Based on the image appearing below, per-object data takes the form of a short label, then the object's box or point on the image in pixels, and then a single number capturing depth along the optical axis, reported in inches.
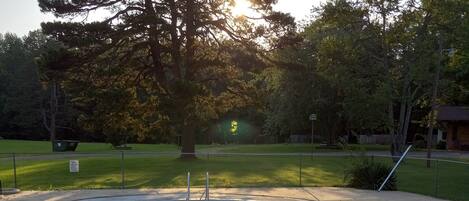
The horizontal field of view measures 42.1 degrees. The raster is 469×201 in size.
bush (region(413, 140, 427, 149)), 2314.2
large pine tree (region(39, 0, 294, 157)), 1155.9
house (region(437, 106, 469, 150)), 2192.4
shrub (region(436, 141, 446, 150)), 2307.8
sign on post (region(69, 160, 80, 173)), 789.2
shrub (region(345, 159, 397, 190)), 691.4
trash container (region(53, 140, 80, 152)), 1943.9
